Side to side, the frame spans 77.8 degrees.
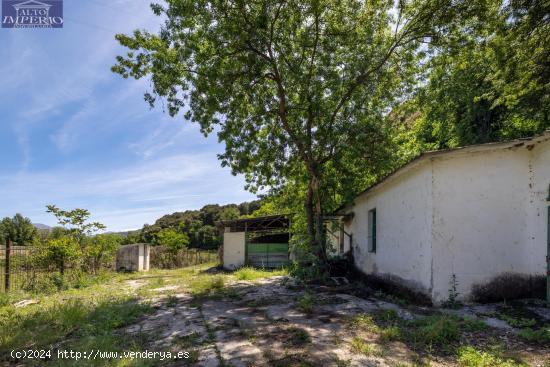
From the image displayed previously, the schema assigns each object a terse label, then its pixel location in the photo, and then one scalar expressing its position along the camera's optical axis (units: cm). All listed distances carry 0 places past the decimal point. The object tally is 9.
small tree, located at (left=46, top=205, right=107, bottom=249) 1506
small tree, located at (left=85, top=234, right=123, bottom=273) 1456
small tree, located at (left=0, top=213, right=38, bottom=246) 4000
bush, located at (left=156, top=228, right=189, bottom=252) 2351
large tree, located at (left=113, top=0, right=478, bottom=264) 898
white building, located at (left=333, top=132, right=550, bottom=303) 634
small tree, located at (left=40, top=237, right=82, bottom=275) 1173
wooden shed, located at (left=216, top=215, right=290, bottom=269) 1911
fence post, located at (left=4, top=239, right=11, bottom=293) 995
